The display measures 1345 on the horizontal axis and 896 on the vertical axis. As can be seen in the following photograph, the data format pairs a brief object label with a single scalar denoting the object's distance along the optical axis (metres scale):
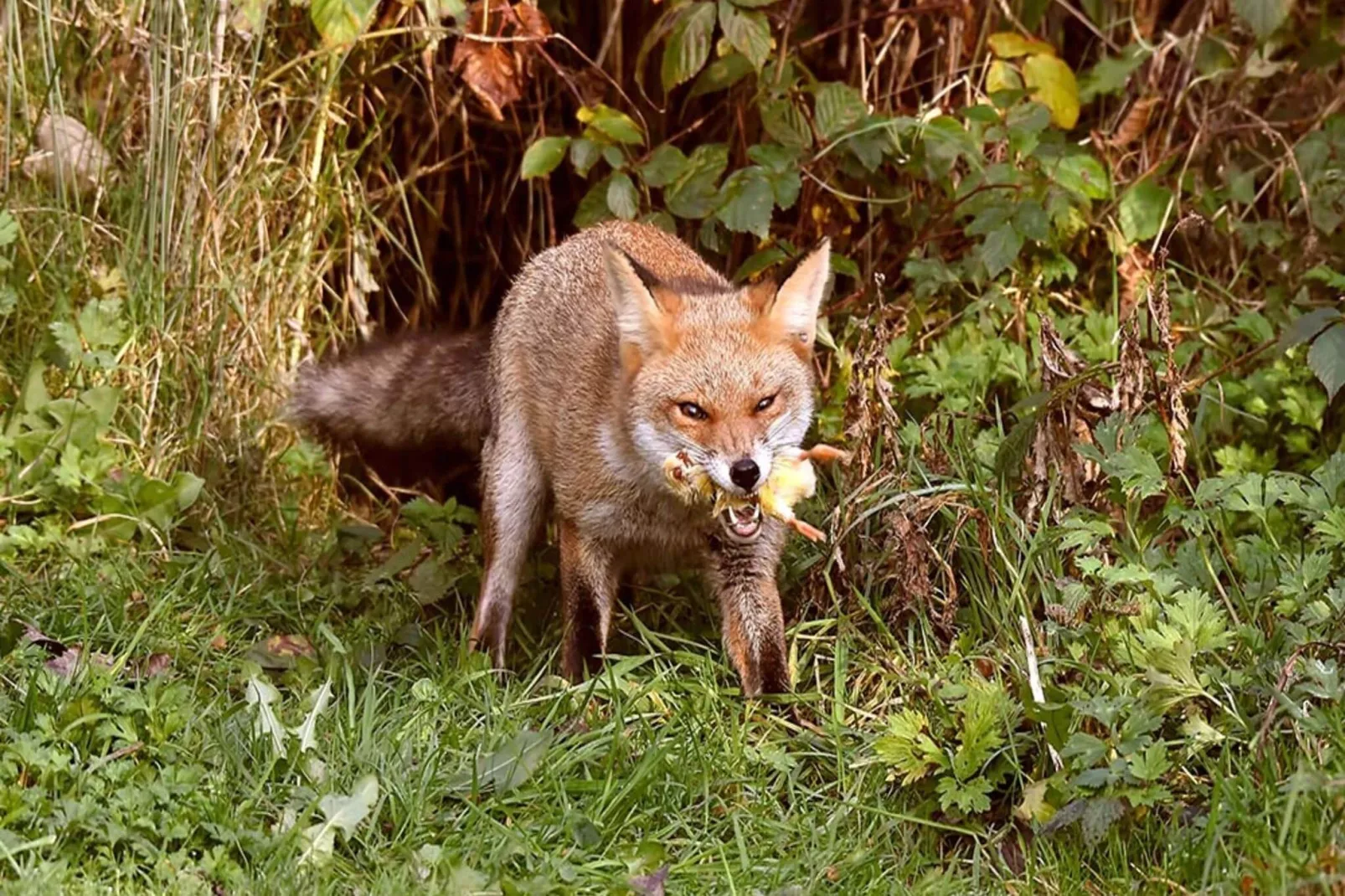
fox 10.02
